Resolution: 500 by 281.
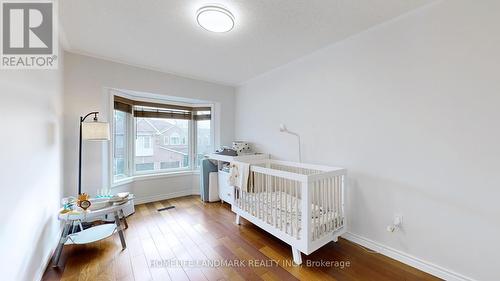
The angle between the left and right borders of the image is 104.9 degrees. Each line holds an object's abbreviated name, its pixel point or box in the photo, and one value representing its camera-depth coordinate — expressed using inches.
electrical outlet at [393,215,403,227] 72.3
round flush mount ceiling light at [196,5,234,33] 65.0
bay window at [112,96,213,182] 127.4
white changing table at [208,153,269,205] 122.6
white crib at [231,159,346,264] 69.7
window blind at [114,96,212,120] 124.8
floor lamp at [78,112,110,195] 84.9
